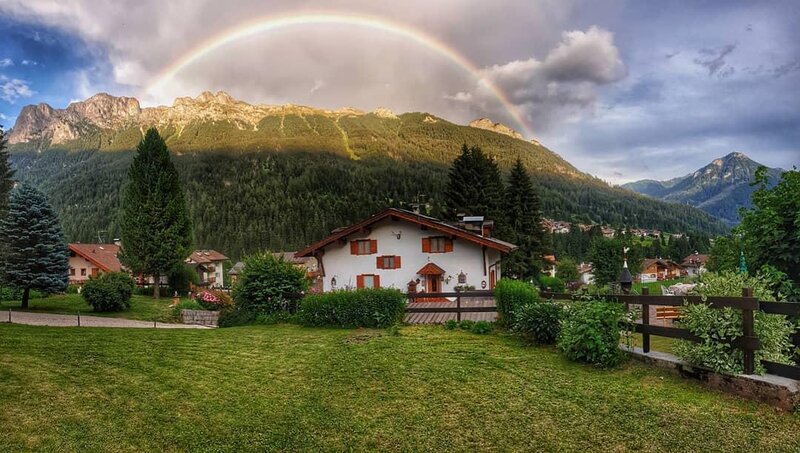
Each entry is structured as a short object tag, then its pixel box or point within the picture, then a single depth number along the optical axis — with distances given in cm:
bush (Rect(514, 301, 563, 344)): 981
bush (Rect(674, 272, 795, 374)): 608
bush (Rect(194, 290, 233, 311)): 1859
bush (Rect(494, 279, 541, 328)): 1207
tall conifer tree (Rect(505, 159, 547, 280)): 4509
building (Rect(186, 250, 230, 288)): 8430
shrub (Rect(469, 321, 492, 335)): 1188
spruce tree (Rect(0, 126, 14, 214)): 1384
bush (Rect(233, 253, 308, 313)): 1630
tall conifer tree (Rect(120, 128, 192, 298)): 3800
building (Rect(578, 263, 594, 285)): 11719
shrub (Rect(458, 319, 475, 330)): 1256
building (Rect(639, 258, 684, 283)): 12631
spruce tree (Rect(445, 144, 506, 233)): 4506
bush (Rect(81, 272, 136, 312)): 2455
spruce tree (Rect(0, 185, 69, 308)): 2305
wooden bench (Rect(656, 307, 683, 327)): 1671
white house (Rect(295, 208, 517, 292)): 2705
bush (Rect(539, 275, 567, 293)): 4972
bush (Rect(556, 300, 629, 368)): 767
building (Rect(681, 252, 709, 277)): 13119
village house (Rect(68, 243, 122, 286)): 5956
